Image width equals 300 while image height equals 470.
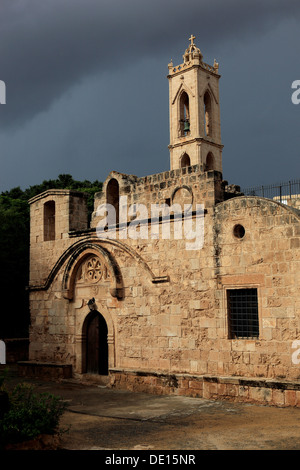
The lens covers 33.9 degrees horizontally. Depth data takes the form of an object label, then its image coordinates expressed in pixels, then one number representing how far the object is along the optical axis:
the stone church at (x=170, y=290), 10.05
